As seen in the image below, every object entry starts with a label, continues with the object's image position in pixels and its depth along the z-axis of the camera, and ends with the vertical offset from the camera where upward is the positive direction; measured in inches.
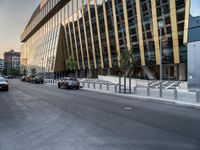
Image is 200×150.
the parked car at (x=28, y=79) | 1443.5 -49.3
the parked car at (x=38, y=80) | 1277.7 -53.5
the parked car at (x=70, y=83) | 782.2 -49.2
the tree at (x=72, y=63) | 1416.9 +98.2
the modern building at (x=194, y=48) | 603.8 +100.6
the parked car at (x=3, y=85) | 671.5 -49.8
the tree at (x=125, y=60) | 647.0 +56.6
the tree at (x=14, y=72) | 3559.7 +42.2
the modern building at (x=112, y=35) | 845.0 +287.1
